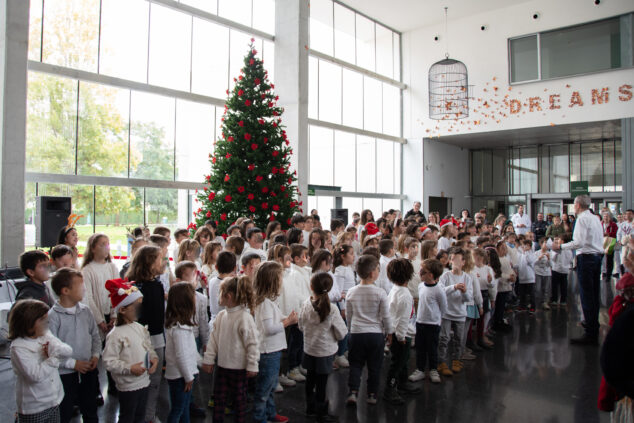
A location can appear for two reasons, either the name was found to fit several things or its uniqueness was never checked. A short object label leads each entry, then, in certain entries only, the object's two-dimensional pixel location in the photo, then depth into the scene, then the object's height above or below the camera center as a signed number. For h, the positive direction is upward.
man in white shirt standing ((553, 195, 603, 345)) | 5.77 -0.52
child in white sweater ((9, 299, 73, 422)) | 2.50 -0.81
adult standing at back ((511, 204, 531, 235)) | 13.70 +0.01
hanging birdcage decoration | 15.54 +4.91
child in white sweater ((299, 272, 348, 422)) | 3.40 -0.89
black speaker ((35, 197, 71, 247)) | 6.79 +0.02
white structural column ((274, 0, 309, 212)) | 12.05 +4.06
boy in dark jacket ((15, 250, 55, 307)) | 3.23 -0.42
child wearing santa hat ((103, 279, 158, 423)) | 2.71 -0.83
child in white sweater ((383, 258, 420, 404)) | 3.90 -0.89
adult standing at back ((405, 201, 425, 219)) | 10.70 +0.23
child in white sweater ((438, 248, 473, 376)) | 4.60 -0.94
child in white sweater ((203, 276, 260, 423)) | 2.96 -0.88
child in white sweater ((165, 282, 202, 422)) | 2.93 -0.86
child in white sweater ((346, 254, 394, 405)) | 3.62 -0.85
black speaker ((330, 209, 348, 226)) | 11.87 +0.22
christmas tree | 7.74 +1.02
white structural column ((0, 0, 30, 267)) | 6.91 +1.52
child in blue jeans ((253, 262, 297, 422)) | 3.25 -0.82
